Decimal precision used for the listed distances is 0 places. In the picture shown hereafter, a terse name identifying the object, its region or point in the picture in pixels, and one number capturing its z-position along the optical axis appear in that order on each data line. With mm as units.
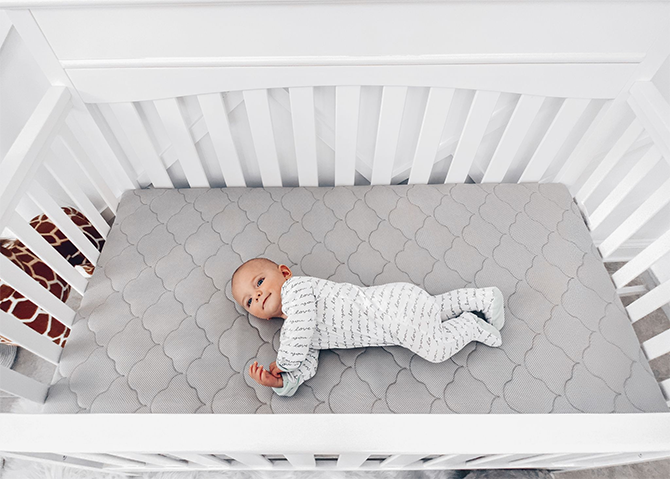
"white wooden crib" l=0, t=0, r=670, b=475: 649
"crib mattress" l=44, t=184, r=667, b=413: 962
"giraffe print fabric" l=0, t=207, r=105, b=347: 1201
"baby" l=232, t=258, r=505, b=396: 961
